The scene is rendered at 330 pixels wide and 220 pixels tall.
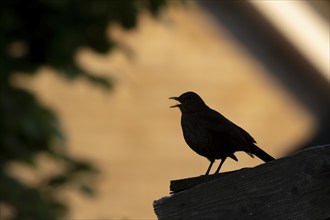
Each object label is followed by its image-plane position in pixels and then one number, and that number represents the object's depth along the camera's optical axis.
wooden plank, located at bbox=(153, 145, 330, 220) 6.54
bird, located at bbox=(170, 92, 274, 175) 7.41
